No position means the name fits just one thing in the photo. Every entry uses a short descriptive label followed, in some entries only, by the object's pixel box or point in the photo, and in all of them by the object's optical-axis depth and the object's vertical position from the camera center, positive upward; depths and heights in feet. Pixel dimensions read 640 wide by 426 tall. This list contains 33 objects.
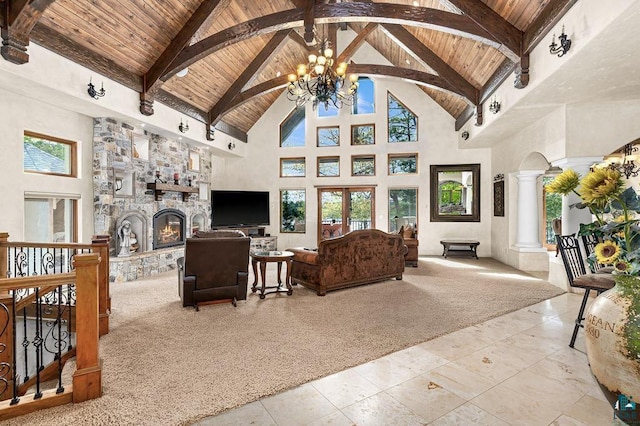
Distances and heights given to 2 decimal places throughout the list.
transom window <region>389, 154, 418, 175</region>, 29.76 +4.54
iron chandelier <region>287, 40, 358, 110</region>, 16.02 +7.52
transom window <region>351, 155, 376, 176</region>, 30.63 +4.56
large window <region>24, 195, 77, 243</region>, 15.97 -0.31
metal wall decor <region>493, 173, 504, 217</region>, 24.91 +1.31
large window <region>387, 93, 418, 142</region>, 29.68 +8.50
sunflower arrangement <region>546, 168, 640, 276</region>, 4.16 -0.07
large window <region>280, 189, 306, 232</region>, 32.24 +0.17
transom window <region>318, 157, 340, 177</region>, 31.42 +4.59
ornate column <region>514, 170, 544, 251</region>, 21.65 +0.02
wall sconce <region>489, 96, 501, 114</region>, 18.24 +6.18
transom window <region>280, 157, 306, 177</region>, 32.22 +4.63
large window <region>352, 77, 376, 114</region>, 30.62 +11.13
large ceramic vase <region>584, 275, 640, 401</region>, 3.69 -1.58
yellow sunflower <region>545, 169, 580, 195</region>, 4.86 +0.44
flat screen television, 28.94 +0.38
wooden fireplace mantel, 21.42 +1.71
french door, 30.86 +0.14
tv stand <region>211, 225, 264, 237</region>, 30.21 -1.79
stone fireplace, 18.43 +0.97
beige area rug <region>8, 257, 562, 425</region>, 6.97 -4.16
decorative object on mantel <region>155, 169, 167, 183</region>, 21.76 +2.44
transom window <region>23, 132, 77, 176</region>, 15.56 +3.06
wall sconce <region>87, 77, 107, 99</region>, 15.51 +6.12
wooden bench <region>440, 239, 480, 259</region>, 26.55 -3.20
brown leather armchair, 13.01 -2.47
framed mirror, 28.25 +1.66
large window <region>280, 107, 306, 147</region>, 32.35 +8.59
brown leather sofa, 15.61 -2.67
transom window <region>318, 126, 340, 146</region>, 31.48 +7.65
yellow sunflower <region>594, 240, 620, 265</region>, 4.42 -0.61
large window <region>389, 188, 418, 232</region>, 29.86 +0.38
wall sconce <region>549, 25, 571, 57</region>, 11.10 +5.95
